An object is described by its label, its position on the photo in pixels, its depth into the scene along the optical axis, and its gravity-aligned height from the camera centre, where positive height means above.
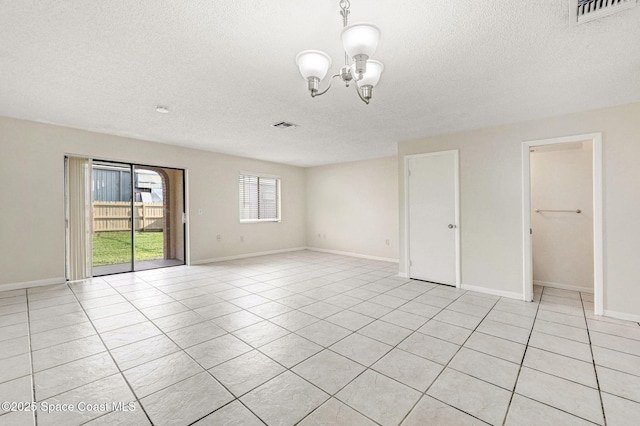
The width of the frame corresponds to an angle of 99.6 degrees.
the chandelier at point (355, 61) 1.50 +0.95
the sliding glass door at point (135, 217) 4.98 -0.05
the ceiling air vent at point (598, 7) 1.62 +1.24
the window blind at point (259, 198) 6.95 +0.41
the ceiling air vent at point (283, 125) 3.96 +1.32
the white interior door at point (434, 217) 4.32 -0.09
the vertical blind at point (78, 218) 4.38 -0.05
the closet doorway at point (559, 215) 3.68 -0.07
